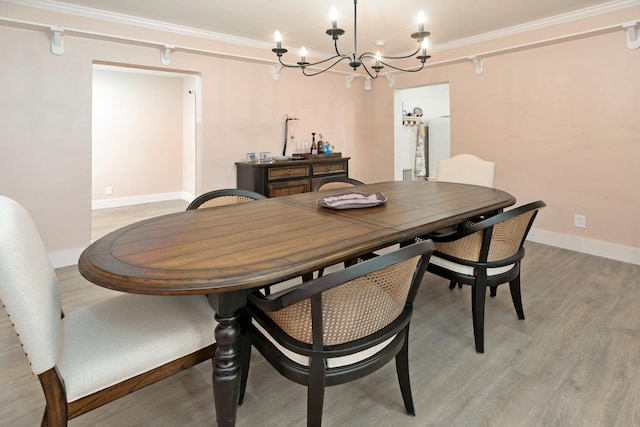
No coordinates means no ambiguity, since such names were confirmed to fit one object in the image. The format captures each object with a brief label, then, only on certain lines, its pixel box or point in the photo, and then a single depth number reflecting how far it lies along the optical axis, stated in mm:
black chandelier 1916
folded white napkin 1915
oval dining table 1037
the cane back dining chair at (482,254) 1824
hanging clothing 7199
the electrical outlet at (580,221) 3564
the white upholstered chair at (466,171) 3102
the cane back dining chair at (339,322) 1034
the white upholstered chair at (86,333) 950
